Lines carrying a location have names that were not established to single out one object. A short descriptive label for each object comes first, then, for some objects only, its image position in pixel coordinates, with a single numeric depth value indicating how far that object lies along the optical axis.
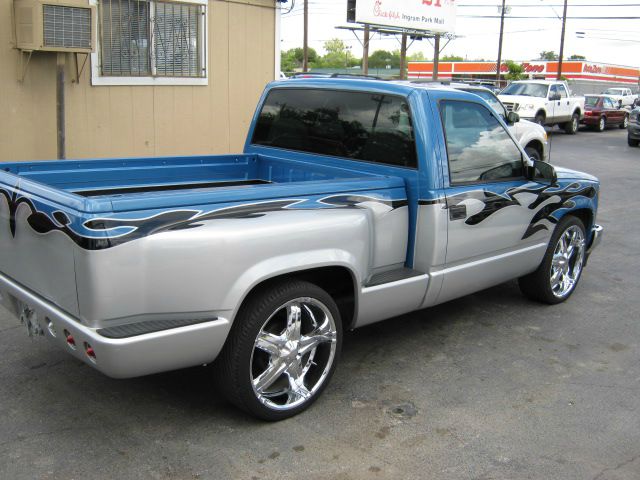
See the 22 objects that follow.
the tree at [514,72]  50.22
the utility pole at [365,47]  23.61
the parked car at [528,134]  11.74
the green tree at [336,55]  115.00
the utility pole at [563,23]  42.91
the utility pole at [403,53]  25.03
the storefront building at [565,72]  57.15
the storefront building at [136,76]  8.47
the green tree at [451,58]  104.94
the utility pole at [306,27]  39.09
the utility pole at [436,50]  25.54
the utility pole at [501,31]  43.09
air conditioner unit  8.05
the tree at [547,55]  99.53
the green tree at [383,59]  85.76
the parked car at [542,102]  23.22
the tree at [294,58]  97.22
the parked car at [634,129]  22.27
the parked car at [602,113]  28.66
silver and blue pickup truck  3.29
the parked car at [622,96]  32.29
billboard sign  21.92
